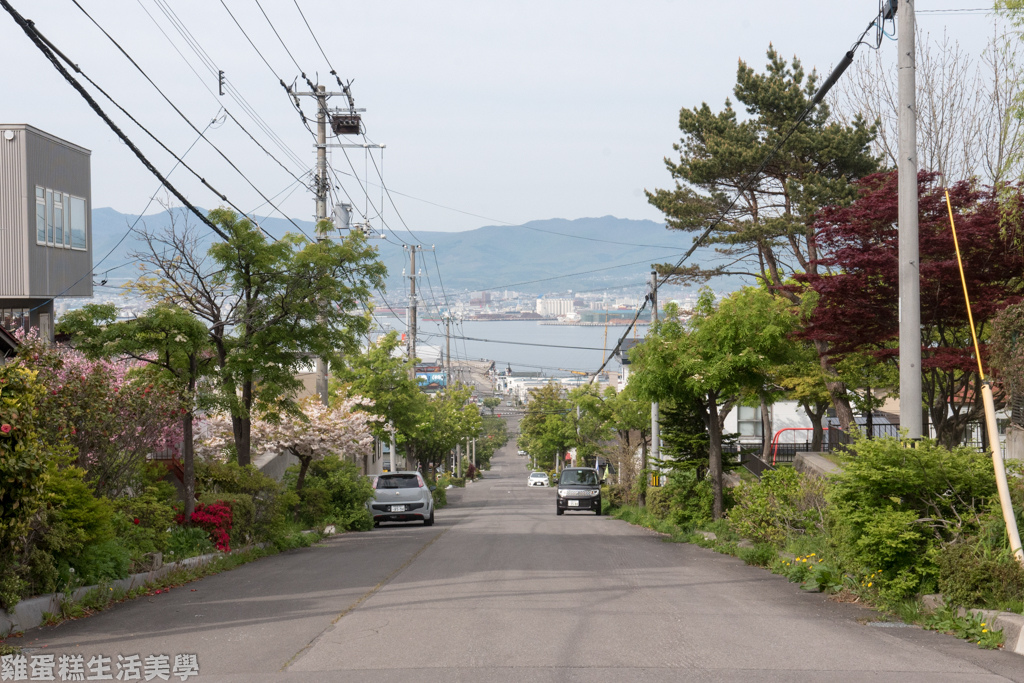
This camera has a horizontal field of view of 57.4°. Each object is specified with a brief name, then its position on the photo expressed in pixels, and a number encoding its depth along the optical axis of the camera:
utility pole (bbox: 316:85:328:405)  27.01
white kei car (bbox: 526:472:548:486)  98.82
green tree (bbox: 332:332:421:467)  41.34
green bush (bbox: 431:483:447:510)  49.98
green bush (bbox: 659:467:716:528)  22.39
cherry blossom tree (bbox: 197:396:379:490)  24.34
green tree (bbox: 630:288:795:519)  19.72
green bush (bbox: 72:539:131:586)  10.96
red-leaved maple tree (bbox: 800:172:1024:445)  15.02
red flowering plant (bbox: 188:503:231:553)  16.25
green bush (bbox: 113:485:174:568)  12.87
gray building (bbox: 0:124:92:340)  26.14
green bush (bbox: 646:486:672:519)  25.55
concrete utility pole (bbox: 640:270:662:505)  30.23
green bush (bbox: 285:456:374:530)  25.16
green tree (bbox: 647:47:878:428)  25.16
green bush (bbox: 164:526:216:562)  14.38
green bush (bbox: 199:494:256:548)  17.20
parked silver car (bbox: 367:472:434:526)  27.64
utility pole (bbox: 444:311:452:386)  67.75
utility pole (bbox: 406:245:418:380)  47.88
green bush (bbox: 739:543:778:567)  14.90
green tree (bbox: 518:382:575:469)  82.81
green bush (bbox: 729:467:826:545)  14.48
